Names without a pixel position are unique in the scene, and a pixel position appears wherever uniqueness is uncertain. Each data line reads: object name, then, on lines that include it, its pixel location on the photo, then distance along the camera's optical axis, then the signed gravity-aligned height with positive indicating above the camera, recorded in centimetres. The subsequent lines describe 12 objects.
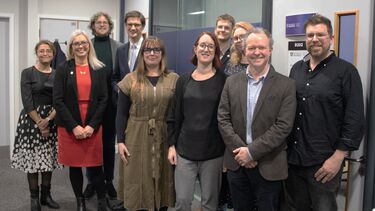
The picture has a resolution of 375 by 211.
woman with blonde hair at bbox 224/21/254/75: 246 +17
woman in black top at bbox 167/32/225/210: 226 -29
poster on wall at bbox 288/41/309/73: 261 +20
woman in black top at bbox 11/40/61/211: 315 -41
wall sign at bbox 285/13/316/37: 262 +39
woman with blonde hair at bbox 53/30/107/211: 289 -21
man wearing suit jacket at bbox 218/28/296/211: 201 -23
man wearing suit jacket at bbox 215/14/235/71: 263 +31
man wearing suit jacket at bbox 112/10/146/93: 323 +25
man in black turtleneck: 334 +19
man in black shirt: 195 -18
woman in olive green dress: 250 -34
